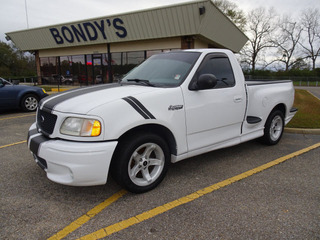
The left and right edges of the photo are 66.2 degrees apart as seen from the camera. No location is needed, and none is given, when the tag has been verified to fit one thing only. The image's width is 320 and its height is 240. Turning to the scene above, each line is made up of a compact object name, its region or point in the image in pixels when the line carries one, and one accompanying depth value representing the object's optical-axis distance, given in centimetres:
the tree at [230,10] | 4616
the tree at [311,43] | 5289
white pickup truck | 261
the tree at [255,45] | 5356
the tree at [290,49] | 5397
